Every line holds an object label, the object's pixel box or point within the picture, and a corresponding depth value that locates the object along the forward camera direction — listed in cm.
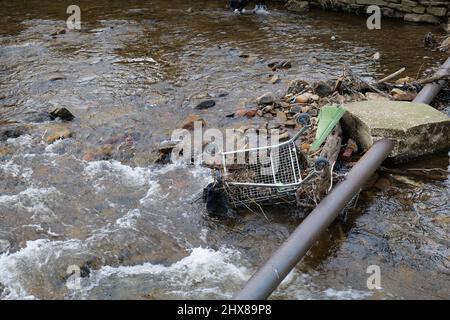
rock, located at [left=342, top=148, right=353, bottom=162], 607
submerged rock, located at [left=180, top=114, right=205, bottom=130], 730
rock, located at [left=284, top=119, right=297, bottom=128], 705
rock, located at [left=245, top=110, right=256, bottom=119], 755
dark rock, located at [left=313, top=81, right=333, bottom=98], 774
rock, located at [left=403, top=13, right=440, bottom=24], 1189
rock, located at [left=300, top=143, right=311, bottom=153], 605
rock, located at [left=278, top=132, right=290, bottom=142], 659
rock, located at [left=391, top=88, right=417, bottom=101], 736
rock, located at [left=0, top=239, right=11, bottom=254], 501
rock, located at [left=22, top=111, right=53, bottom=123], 785
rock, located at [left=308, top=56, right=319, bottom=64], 978
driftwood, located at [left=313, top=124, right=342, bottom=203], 486
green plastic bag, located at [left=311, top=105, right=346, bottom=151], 554
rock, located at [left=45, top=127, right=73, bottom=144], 719
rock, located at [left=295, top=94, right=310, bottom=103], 758
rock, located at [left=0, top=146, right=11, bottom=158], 685
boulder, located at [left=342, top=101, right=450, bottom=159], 586
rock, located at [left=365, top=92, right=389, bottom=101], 728
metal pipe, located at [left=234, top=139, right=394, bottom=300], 362
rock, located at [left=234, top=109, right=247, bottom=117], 760
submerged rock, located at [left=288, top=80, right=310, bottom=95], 802
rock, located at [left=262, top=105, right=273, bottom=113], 757
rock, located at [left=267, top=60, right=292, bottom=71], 955
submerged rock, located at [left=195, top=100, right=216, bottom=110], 805
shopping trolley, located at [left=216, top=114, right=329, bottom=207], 523
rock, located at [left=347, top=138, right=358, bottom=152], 615
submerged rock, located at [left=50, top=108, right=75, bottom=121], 782
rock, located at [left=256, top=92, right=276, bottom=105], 773
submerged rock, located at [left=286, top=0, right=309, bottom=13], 1348
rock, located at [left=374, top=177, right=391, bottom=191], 571
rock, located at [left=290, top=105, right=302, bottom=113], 734
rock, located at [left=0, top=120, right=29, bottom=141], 736
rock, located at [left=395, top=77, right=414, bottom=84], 806
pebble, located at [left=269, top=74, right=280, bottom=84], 884
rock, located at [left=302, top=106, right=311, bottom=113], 723
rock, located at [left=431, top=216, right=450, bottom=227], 509
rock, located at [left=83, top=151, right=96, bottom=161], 669
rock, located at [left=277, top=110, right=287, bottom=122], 727
